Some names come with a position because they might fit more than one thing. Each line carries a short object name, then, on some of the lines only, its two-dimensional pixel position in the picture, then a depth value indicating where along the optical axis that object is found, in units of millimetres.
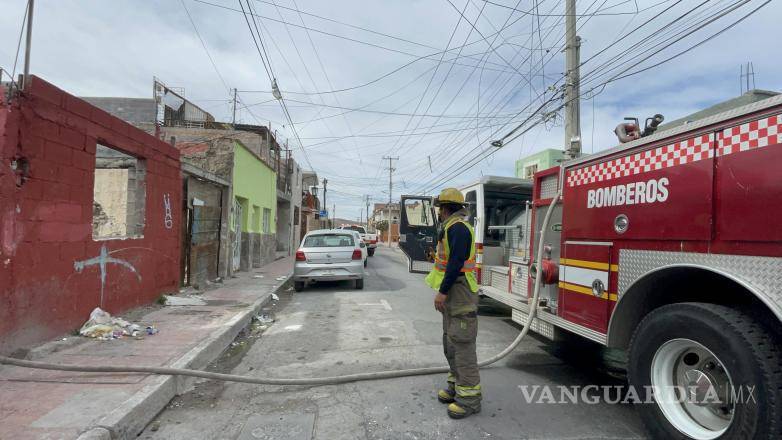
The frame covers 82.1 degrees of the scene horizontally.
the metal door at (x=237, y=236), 13289
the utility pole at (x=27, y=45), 4492
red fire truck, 2445
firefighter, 3598
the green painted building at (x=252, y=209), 13328
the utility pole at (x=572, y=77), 9898
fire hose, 4059
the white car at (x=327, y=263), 10875
